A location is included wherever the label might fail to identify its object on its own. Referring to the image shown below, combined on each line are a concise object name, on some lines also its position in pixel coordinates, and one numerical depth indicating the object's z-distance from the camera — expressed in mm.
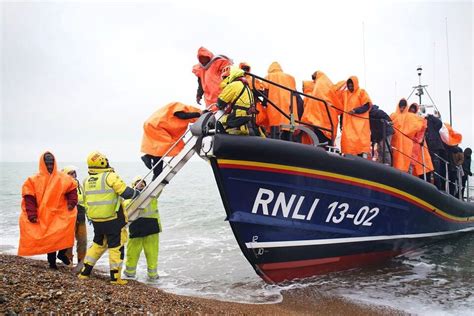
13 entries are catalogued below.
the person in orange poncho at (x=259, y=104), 4920
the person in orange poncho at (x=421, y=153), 6414
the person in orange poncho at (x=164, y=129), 4973
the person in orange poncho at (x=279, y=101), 5043
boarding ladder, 4324
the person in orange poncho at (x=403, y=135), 6172
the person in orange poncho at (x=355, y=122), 5336
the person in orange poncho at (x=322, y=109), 5266
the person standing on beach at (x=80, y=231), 5684
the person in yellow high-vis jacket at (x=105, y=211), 4266
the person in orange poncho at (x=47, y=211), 4379
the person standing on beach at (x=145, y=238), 5273
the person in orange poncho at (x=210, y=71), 4992
